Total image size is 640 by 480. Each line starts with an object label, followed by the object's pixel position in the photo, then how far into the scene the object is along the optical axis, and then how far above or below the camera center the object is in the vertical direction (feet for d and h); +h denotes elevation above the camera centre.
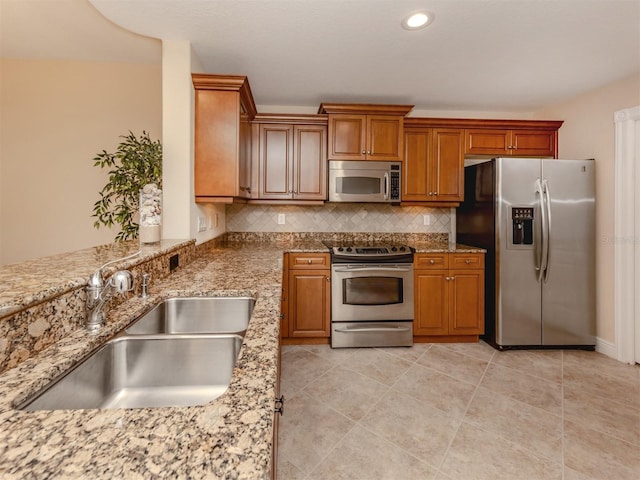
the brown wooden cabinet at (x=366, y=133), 9.95 +3.49
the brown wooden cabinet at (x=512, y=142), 10.66 +3.44
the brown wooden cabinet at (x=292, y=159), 10.06 +2.66
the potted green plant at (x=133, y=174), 6.51 +1.41
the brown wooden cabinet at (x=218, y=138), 7.41 +2.48
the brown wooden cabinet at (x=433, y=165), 10.52 +2.60
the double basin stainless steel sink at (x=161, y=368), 2.96 -1.28
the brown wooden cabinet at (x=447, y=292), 9.70 -1.57
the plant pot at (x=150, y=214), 6.03 +0.51
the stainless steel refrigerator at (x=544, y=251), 9.08 -0.26
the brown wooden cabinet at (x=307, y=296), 9.44 -1.67
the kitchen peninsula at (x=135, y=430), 1.44 -1.04
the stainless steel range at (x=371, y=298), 9.34 -1.72
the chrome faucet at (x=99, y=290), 3.14 -0.50
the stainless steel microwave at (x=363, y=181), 10.14 +1.97
